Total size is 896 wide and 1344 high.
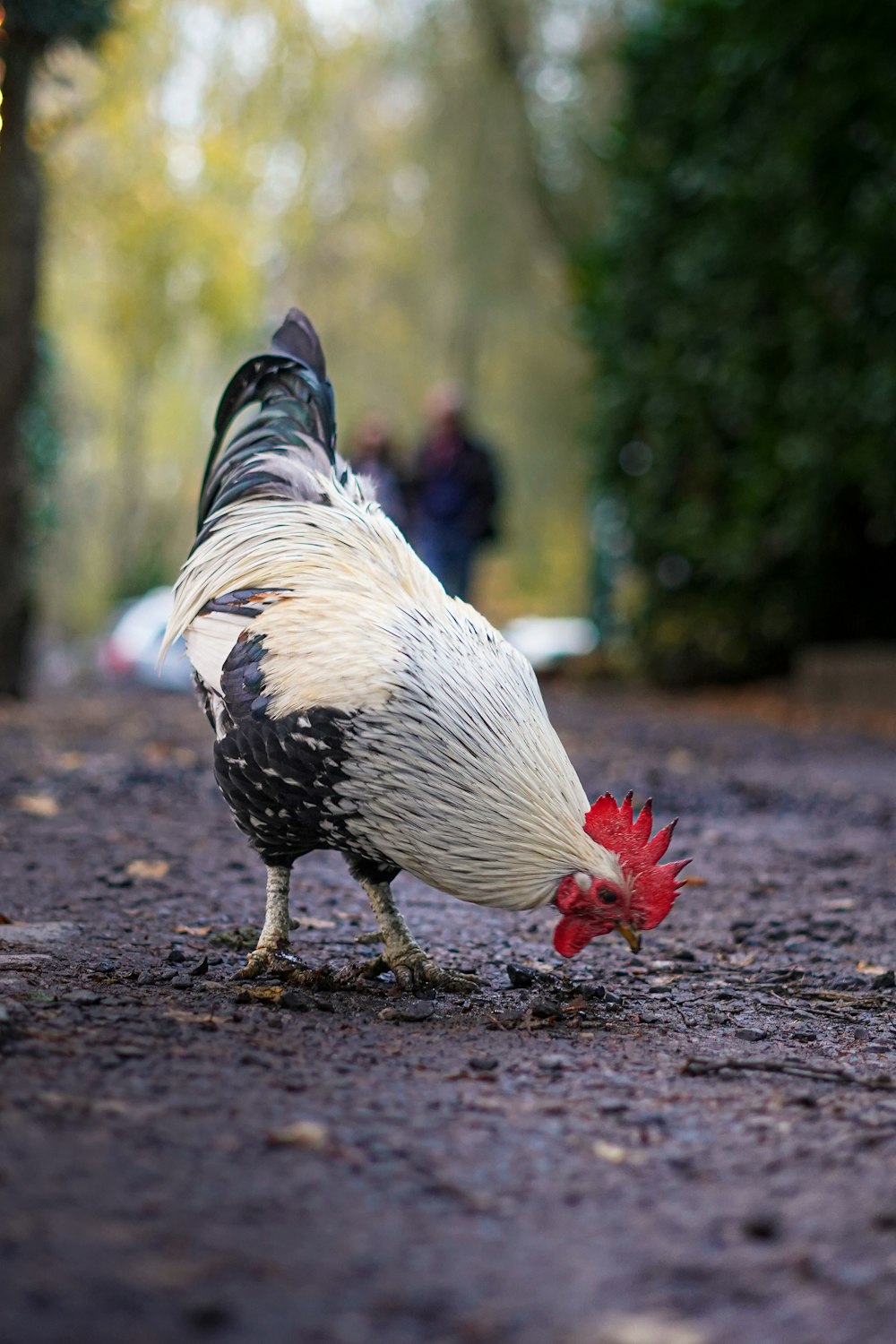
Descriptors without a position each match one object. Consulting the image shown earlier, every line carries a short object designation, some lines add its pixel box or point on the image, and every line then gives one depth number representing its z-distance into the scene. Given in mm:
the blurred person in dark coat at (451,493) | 13008
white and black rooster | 3551
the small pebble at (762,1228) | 2322
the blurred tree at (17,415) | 10453
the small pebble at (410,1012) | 3619
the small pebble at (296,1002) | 3621
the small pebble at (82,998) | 3430
